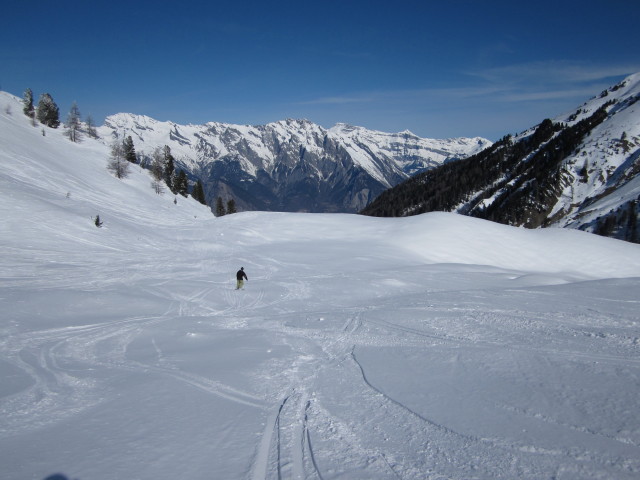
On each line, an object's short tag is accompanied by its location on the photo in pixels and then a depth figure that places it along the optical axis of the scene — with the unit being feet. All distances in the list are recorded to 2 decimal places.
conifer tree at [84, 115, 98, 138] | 275.59
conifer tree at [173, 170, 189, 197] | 275.59
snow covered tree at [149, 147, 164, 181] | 244.22
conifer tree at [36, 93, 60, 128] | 237.66
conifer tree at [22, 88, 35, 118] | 231.50
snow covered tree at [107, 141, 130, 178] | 204.74
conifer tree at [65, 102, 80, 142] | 232.12
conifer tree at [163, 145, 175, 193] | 266.94
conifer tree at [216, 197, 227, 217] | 343.05
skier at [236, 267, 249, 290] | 65.58
